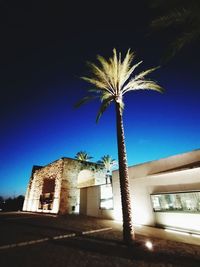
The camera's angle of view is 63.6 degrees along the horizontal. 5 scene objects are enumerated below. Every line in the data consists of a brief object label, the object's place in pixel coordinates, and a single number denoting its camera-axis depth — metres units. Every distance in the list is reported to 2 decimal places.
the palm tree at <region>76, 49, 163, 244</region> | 9.73
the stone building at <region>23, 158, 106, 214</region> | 19.41
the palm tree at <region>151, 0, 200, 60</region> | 5.73
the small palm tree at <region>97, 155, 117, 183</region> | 39.66
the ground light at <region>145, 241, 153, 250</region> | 6.12
